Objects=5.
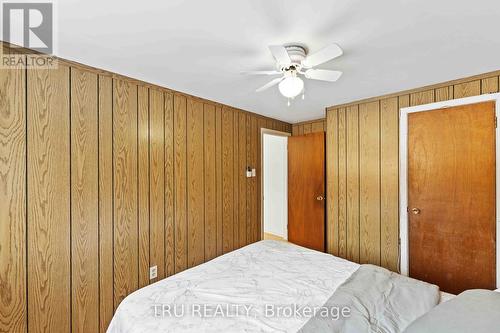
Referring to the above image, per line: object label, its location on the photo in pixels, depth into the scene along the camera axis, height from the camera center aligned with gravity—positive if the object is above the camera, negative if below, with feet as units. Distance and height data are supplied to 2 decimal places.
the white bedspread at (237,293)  4.08 -2.53
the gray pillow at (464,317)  3.34 -2.18
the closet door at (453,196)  7.34 -0.96
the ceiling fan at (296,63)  4.89 +2.26
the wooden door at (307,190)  11.85 -1.15
